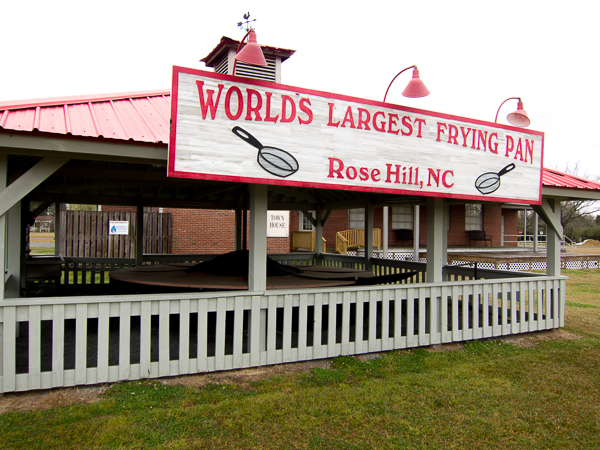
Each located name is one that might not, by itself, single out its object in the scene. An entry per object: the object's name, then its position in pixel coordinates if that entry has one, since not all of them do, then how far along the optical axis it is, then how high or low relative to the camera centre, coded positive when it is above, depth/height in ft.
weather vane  40.04 +20.03
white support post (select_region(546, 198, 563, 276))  24.32 -0.85
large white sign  14.10 +3.33
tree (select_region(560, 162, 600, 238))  141.22 +6.47
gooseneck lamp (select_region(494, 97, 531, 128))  21.68 +5.79
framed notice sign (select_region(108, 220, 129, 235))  53.23 -0.41
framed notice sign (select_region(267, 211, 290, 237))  60.39 +0.25
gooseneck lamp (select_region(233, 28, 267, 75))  14.90 +6.19
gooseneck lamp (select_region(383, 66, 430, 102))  18.17 +6.11
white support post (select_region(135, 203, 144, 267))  31.37 -1.00
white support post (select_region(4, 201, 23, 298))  18.94 -1.49
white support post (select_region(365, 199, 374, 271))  32.13 -1.07
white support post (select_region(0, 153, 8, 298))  13.50 +0.08
